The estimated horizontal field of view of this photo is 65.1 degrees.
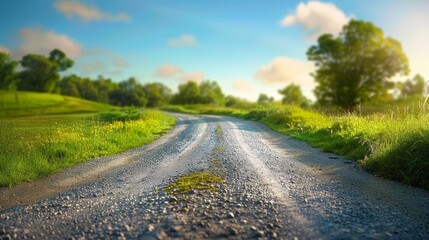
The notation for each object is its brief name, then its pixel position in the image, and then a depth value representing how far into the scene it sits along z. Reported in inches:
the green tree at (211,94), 4956.0
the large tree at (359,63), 1894.7
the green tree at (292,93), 4414.4
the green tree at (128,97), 4613.7
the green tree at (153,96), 5098.4
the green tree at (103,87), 5293.8
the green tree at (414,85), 2749.5
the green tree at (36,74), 4020.7
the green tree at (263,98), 5793.3
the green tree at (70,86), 4820.4
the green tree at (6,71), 3607.3
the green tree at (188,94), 4859.7
